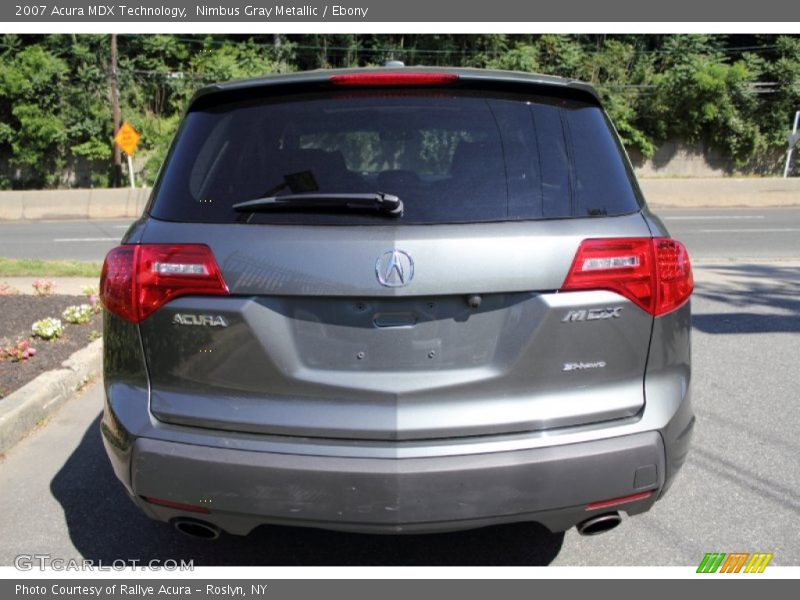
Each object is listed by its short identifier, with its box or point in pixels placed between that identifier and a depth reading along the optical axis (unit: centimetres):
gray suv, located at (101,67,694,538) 231
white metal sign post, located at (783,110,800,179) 2600
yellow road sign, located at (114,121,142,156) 2453
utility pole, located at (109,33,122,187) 2872
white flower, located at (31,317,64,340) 587
